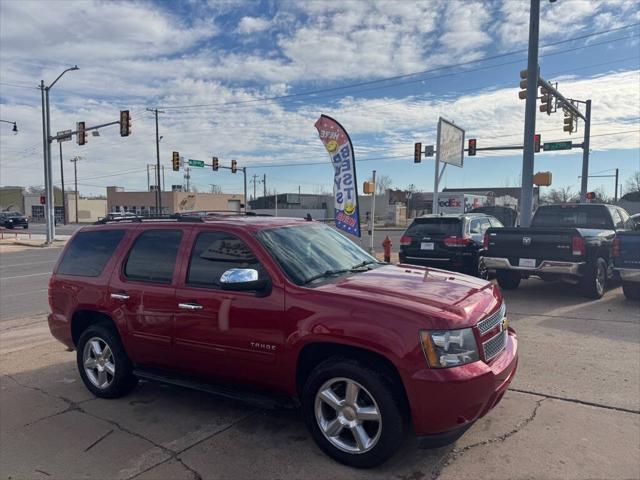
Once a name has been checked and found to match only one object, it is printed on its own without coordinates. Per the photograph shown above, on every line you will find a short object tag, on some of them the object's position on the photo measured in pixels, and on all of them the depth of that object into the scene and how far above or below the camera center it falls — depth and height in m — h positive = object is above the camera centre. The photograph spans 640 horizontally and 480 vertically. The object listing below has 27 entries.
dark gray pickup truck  8.55 -0.96
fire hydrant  14.62 -1.43
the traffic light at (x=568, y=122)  20.98 +3.52
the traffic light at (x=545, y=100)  16.91 +3.59
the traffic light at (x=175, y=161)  35.38 +2.87
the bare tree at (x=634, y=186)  83.30 +3.08
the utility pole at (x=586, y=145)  22.22 +2.68
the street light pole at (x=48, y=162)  25.63 +2.01
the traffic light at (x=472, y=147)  26.66 +3.07
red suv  3.05 -0.92
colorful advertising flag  13.03 +0.80
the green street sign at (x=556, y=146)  22.36 +2.66
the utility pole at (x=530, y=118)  12.73 +2.32
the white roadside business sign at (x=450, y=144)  17.14 +2.22
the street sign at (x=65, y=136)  24.40 +3.22
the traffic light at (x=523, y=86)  13.65 +3.34
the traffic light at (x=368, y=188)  16.17 +0.47
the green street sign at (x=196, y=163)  37.97 +2.97
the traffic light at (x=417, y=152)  28.02 +2.90
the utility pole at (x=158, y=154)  43.66 +4.24
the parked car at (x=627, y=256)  8.22 -0.91
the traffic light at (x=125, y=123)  23.33 +3.72
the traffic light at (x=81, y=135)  24.20 +3.25
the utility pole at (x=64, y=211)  71.46 -1.87
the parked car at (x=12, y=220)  49.16 -2.15
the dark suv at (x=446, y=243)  10.23 -0.89
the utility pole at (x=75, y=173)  77.31 +4.17
